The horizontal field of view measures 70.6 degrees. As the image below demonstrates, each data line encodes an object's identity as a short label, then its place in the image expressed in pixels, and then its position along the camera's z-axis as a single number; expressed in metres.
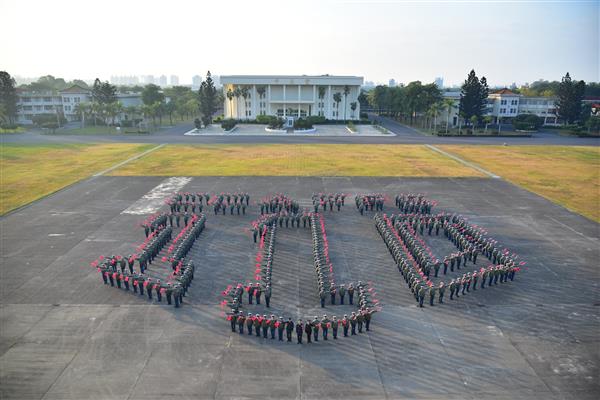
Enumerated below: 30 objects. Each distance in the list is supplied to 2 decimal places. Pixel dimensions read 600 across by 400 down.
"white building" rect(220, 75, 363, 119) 99.50
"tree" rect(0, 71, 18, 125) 90.62
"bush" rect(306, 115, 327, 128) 95.10
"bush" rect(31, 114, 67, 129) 92.75
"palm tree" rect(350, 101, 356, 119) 102.04
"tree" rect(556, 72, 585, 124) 89.31
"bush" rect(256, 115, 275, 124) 92.56
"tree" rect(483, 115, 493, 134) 83.91
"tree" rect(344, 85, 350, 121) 100.99
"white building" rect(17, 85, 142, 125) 103.25
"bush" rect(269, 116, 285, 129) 87.06
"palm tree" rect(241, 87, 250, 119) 99.88
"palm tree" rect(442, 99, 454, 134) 79.25
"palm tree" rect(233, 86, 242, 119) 99.45
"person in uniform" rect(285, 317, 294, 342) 16.59
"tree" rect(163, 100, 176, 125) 98.56
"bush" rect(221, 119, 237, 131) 86.71
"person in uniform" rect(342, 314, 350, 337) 17.00
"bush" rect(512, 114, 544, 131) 88.61
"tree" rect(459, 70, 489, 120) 87.31
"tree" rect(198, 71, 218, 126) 95.06
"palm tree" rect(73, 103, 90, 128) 88.87
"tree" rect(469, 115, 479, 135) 82.19
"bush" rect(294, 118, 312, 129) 86.38
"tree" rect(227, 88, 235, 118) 99.61
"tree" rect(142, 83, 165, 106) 104.19
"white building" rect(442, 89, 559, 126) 101.50
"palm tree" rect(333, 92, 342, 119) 100.36
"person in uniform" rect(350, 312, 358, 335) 17.22
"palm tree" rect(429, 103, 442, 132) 81.75
